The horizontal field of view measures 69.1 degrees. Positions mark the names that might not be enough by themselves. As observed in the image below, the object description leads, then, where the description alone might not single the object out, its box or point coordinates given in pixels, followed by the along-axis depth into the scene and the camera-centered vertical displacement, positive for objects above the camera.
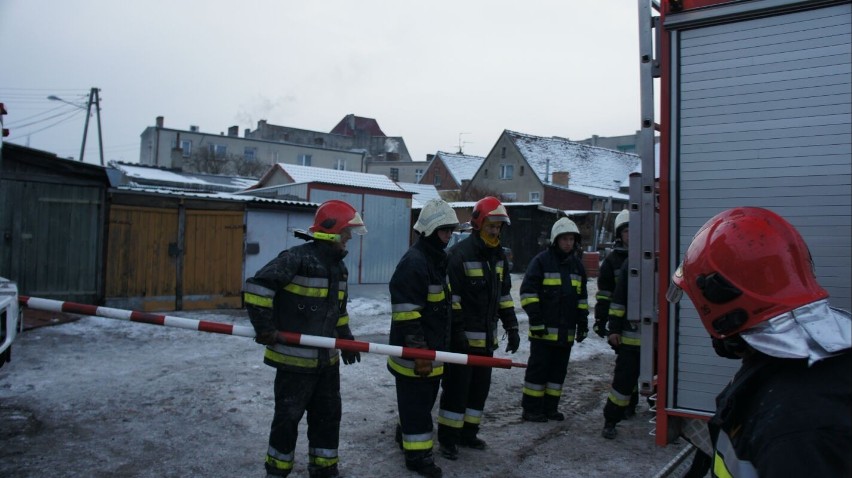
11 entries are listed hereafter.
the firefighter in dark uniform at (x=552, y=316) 5.93 -0.45
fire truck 3.21 +0.77
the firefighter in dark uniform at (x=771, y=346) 1.28 -0.17
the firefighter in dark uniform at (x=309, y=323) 4.00 -0.41
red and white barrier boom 4.27 -0.49
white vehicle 4.57 -0.47
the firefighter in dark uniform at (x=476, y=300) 5.16 -0.27
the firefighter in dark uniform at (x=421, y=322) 4.53 -0.42
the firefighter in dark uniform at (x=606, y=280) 6.26 -0.09
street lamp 33.56 +8.40
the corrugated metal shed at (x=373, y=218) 17.08 +1.35
